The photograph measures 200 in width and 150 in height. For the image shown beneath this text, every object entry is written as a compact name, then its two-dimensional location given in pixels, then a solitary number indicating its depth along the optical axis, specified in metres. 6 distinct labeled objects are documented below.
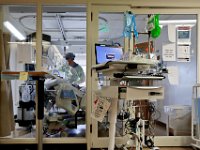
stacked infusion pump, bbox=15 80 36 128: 3.64
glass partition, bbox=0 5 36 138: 3.28
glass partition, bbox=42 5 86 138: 3.45
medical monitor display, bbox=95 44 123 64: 2.83
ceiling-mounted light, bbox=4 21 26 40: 3.61
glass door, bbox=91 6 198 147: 3.39
